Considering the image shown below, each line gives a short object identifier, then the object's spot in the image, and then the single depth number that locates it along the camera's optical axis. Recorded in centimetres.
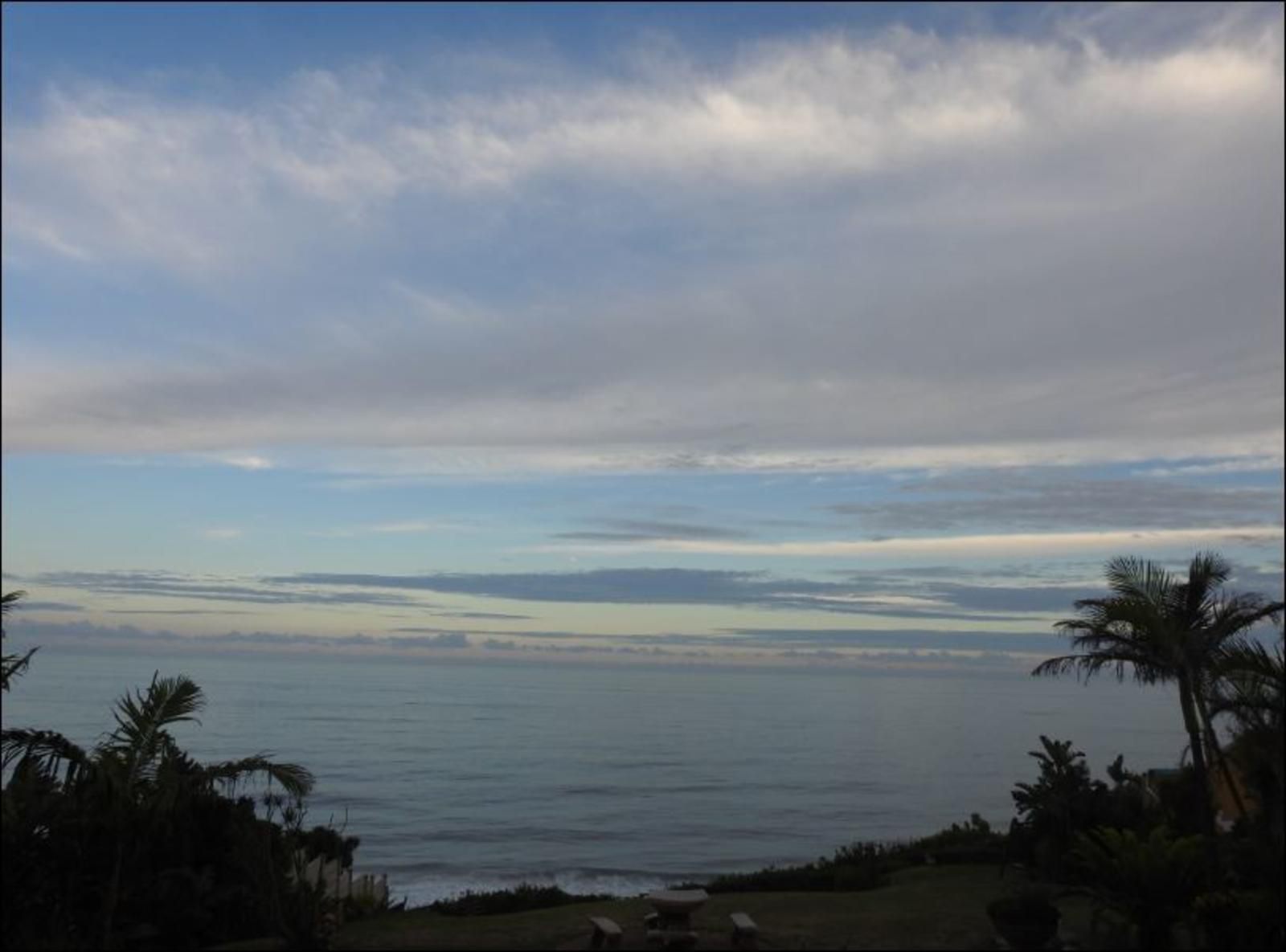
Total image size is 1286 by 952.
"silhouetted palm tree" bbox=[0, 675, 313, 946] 1130
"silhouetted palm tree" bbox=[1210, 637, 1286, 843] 1020
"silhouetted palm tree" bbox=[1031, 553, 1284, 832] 1291
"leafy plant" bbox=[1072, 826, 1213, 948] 1029
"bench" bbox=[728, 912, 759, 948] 1069
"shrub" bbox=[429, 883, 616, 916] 1466
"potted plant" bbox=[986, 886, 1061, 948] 1034
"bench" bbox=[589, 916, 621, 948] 1084
